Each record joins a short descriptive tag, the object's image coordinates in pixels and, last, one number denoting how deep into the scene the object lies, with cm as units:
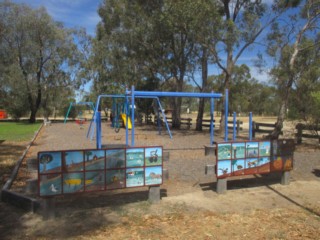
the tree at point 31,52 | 3177
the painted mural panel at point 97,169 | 486
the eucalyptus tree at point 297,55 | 1353
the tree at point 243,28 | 1519
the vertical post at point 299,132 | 1343
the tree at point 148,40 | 1499
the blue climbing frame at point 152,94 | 1215
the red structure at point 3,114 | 4395
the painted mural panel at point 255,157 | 625
